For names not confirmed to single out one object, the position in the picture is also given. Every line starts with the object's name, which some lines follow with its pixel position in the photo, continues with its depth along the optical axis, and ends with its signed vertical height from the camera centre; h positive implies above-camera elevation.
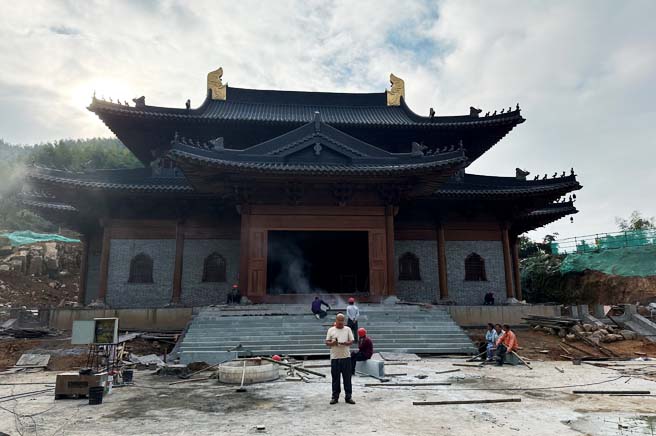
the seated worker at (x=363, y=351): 10.16 -1.24
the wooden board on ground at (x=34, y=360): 12.83 -1.79
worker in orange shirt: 12.54 -1.38
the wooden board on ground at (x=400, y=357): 12.76 -1.75
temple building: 18.53 +4.03
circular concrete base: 9.63 -1.64
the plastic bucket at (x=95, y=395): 7.85 -1.68
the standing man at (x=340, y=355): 7.65 -1.03
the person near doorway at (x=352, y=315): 13.51 -0.58
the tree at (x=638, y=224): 56.44 +8.97
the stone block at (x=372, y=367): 10.09 -1.63
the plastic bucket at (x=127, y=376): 9.87 -1.71
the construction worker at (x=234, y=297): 18.30 -0.04
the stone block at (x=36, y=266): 41.03 +2.83
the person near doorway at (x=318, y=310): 15.76 -0.51
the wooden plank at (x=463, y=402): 7.51 -1.78
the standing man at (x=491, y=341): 12.91 -1.36
